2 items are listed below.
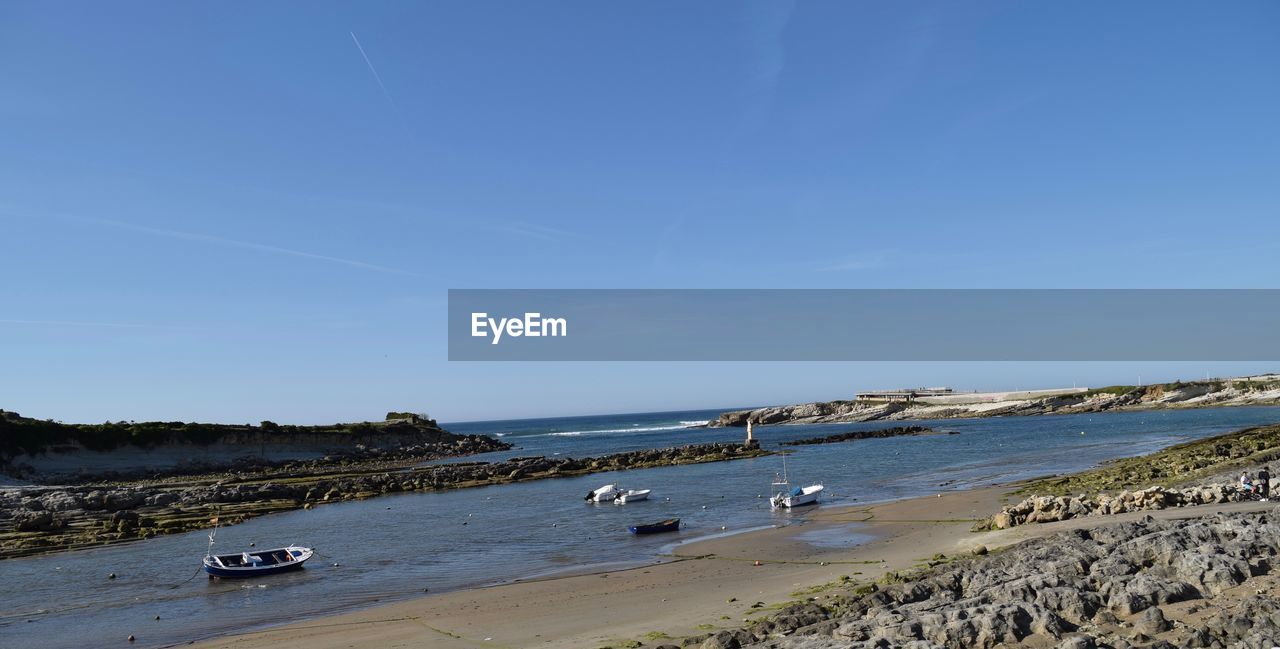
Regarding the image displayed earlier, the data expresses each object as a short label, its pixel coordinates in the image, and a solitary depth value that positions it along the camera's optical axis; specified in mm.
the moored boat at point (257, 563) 25391
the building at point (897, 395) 186025
